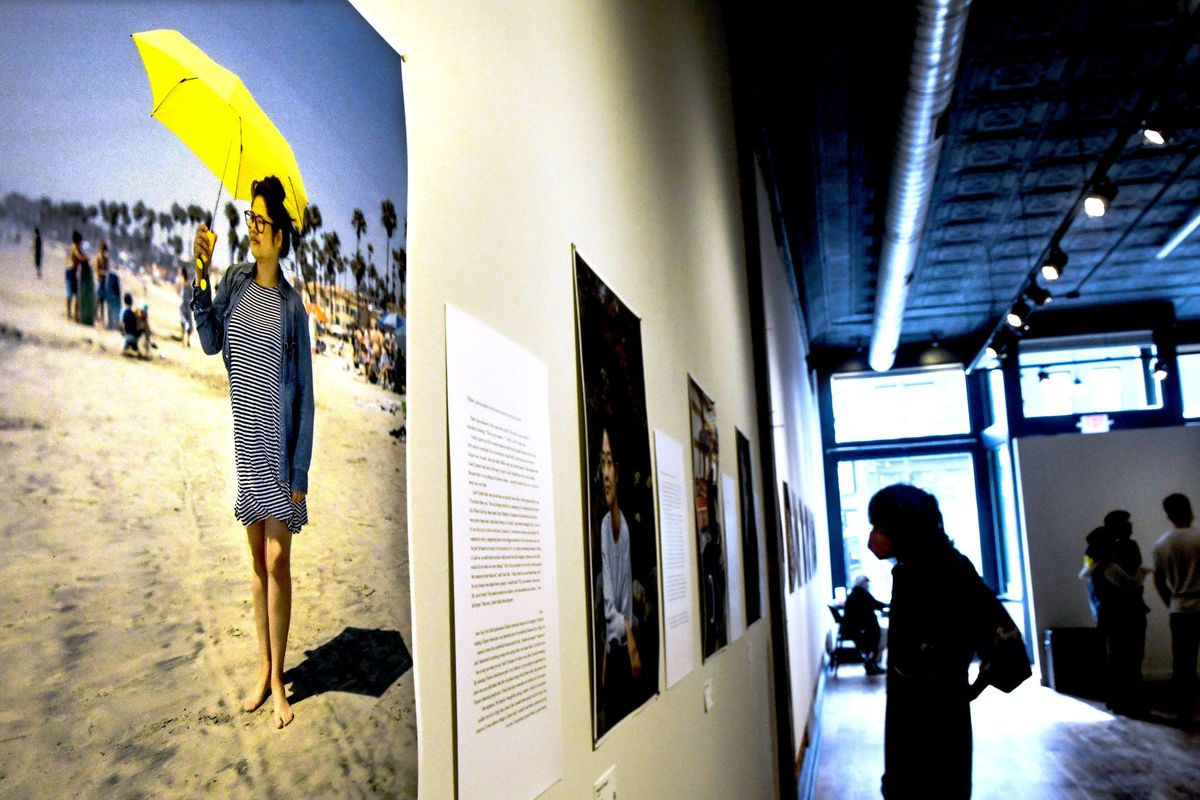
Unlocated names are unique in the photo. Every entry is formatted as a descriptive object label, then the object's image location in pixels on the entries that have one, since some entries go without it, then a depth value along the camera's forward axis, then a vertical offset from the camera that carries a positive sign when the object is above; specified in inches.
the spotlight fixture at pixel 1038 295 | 427.2 +97.5
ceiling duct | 215.8 +107.2
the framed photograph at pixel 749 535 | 186.7 -0.5
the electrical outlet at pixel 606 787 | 72.1 -18.4
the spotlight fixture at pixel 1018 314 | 456.4 +96.0
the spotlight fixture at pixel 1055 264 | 367.2 +95.0
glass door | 642.8 +20.7
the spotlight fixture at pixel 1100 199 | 302.7 +98.2
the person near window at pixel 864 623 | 515.8 -49.6
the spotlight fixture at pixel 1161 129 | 264.2 +103.3
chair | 554.7 -70.5
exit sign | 578.6 +55.5
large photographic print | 24.6 +4.3
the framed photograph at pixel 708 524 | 130.8 +1.4
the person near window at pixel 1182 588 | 358.3 -26.8
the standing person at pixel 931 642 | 148.1 -17.5
